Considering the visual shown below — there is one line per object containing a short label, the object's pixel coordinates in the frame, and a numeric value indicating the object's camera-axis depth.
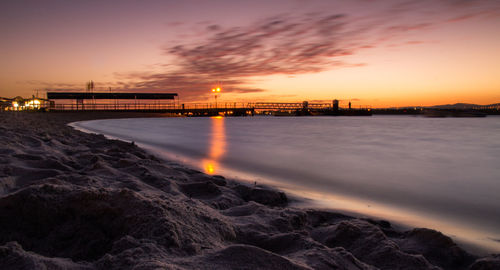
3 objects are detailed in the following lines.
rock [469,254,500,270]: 1.86
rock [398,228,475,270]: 2.06
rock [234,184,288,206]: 3.45
